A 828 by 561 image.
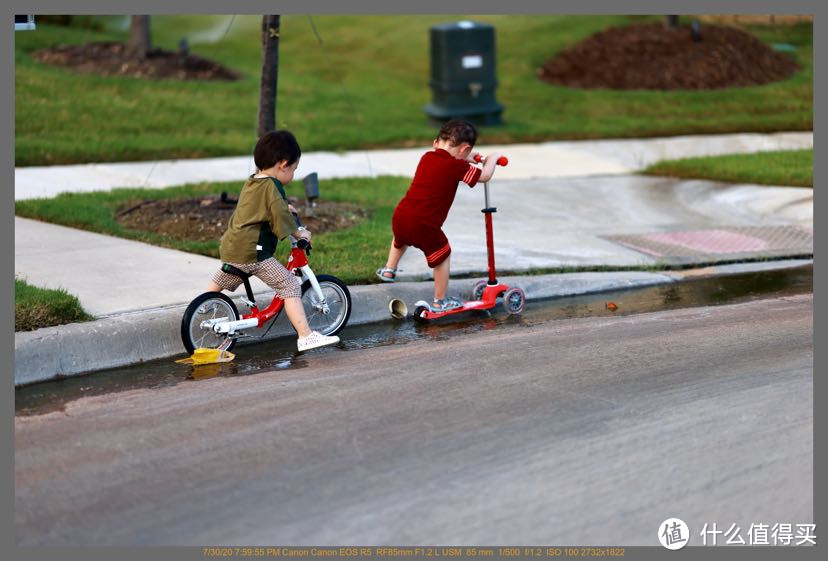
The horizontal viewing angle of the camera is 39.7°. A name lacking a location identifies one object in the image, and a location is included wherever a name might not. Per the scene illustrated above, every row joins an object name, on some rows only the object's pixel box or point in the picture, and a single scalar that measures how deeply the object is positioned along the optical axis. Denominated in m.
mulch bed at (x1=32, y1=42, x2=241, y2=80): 18.05
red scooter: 8.50
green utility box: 16.69
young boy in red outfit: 8.13
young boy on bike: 7.29
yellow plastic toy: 7.13
